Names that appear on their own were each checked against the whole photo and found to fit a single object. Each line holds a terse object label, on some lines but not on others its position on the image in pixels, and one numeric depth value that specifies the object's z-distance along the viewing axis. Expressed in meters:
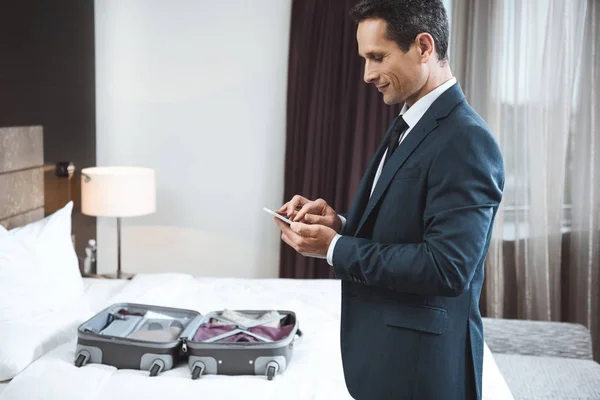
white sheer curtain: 3.76
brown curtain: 4.07
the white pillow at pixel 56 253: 2.70
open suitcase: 2.17
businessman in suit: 1.24
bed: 2.04
